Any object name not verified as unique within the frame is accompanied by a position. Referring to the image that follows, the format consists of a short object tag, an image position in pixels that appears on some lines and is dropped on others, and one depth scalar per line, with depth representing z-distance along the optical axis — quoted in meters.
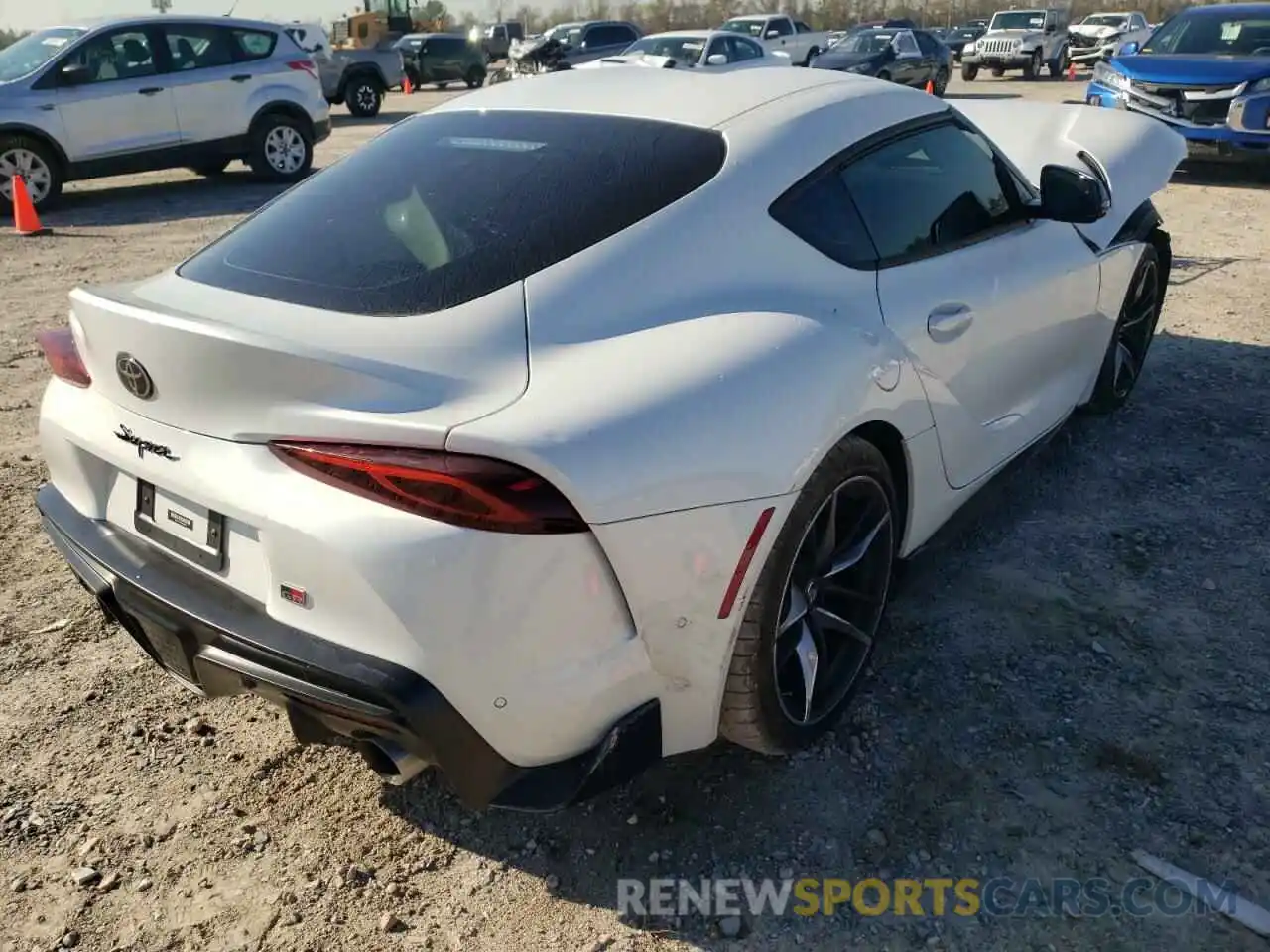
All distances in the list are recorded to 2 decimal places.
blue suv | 9.91
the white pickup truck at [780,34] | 23.27
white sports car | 1.89
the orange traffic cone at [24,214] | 9.45
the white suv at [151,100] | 10.20
